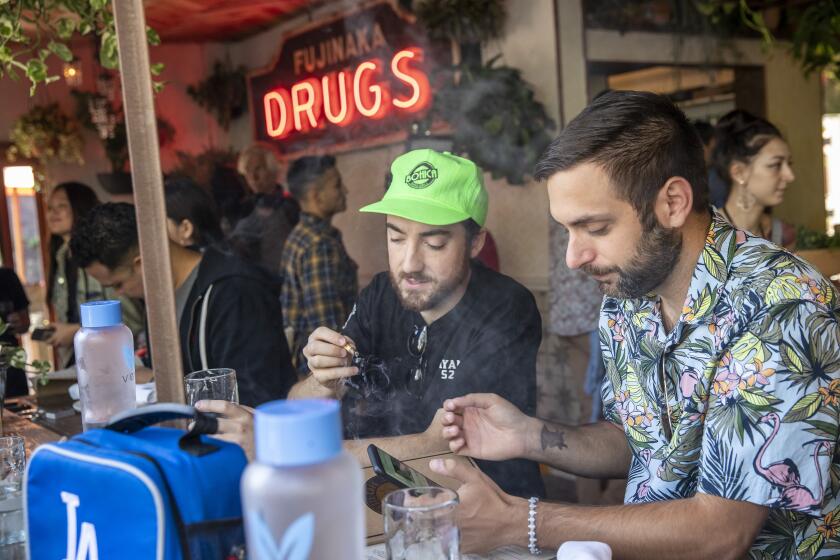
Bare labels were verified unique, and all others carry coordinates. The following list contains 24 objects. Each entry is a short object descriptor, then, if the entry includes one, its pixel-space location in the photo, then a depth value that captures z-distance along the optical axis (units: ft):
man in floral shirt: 4.53
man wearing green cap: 6.24
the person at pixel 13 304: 13.41
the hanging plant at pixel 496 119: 7.48
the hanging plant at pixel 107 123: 8.99
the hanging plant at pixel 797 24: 14.16
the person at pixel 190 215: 6.54
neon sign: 7.08
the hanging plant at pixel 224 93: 7.29
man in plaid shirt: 6.79
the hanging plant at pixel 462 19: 7.90
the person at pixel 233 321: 6.84
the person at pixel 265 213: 7.26
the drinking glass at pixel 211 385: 5.98
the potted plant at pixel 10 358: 7.52
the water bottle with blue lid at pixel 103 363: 5.21
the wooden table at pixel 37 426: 7.62
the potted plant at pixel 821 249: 10.61
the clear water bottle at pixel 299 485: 2.44
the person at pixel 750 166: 11.73
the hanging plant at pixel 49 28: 7.68
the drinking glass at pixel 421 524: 3.64
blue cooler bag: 3.09
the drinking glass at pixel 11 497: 4.70
